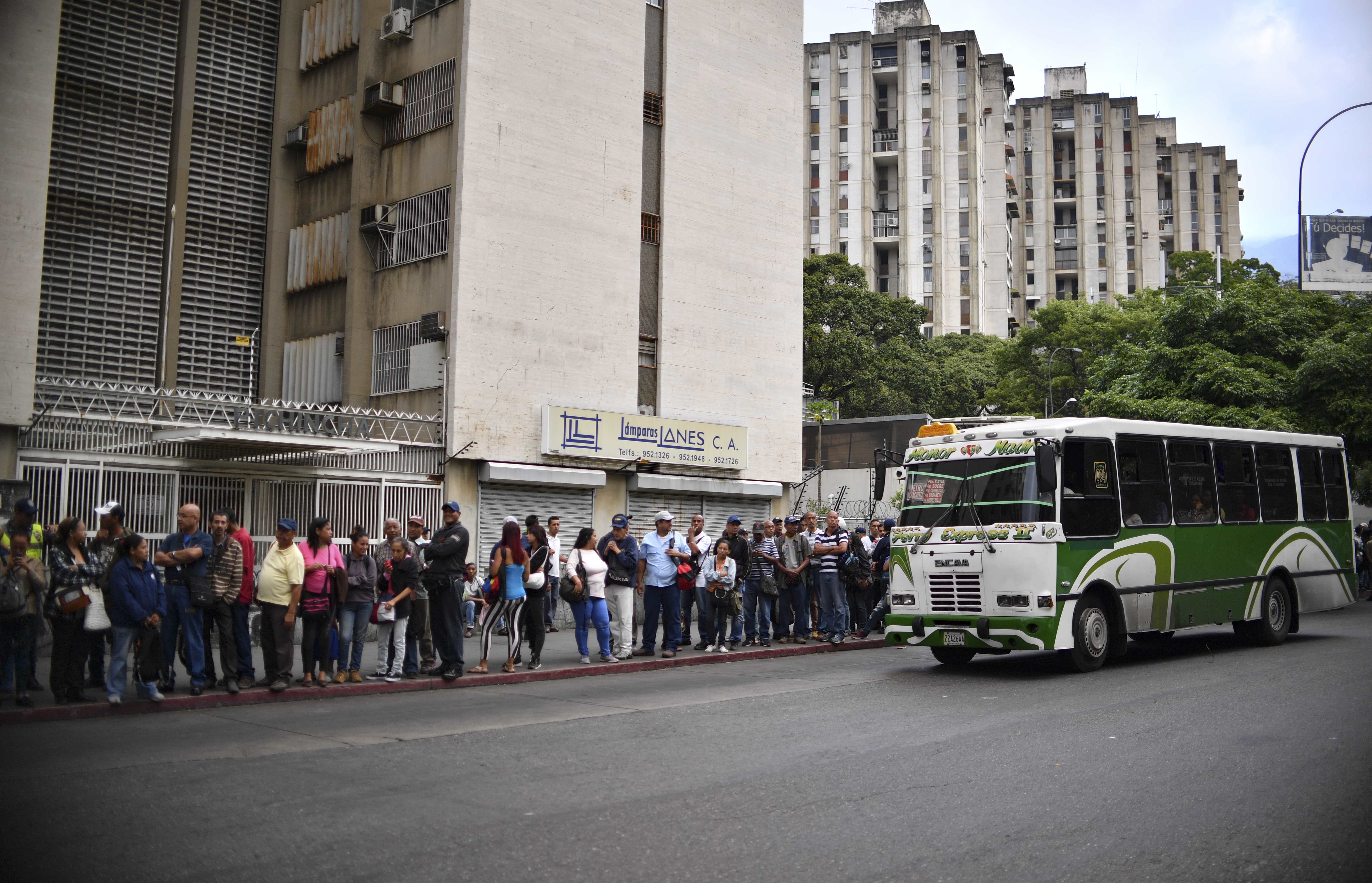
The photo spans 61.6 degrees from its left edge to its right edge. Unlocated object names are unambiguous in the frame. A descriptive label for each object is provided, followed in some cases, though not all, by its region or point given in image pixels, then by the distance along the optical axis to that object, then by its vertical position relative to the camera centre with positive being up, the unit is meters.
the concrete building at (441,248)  20.59 +5.84
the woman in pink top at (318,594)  12.18 -0.57
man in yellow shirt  11.84 -0.63
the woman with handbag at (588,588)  14.50 -0.56
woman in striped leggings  13.61 -0.50
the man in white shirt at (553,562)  15.18 -0.27
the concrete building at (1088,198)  101.31 +31.15
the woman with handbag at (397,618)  12.94 -0.86
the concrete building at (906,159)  84.00 +28.67
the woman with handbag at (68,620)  10.80 -0.78
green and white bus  13.33 +0.14
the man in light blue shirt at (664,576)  15.63 -0.43
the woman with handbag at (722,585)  16.14 -0.56
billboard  19.56 +5.11
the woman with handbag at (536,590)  13.74 -0.57
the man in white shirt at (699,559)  16.28 -0.19
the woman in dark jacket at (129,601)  10.51 -0.59
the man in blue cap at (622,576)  14.99 -0.41
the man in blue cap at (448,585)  12.83 -0.48
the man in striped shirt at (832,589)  17.44 -0.65
